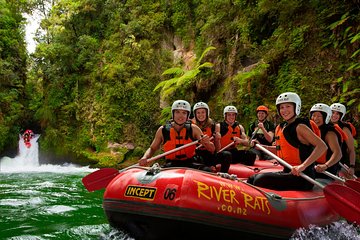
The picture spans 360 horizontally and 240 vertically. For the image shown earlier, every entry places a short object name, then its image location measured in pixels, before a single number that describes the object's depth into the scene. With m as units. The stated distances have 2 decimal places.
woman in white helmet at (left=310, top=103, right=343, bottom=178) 4.26
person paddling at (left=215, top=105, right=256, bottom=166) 6.19
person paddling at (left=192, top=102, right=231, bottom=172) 5.24
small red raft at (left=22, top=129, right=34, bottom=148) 17.38
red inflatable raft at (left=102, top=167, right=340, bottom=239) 3.01
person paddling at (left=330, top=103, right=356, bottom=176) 5.29
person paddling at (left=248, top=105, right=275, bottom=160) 6.92
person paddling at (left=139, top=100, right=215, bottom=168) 4.43
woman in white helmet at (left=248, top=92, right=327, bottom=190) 3.63
